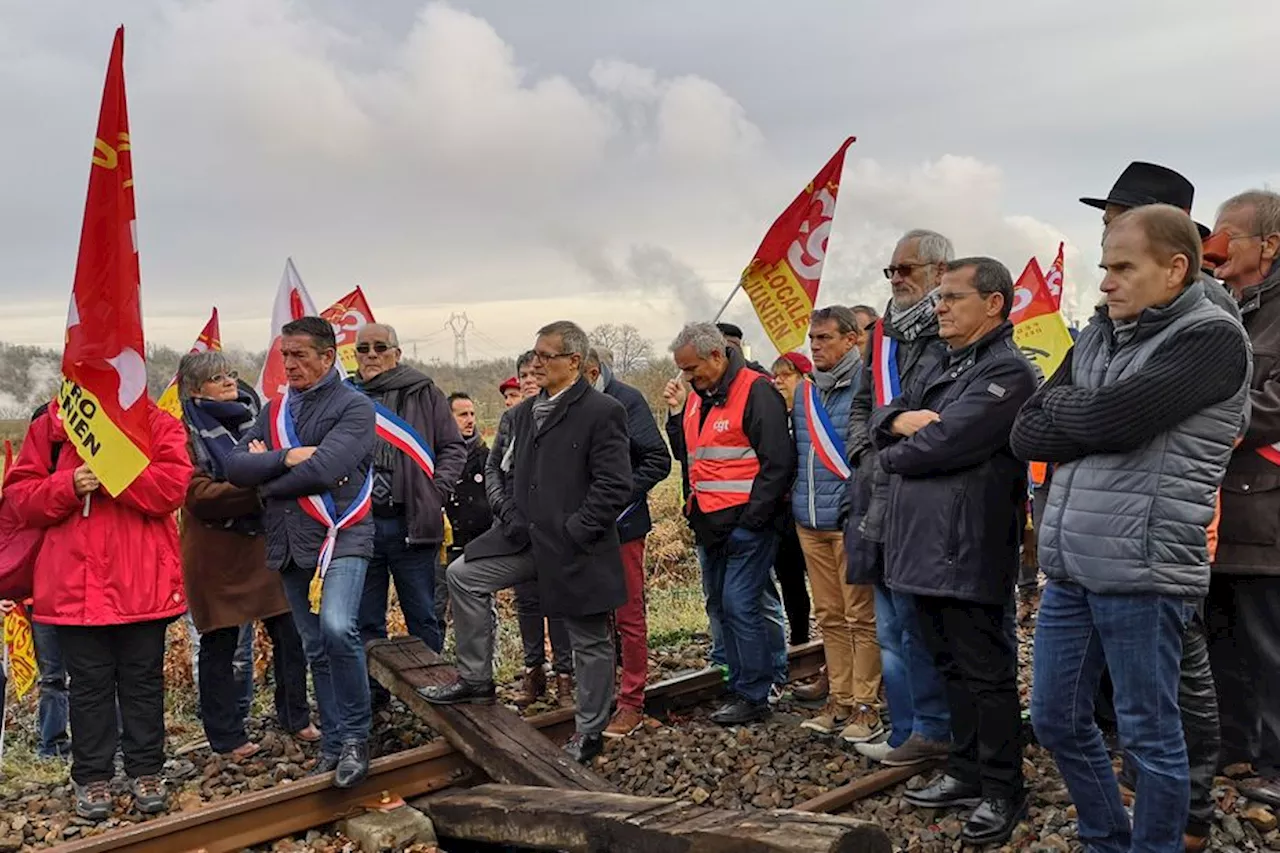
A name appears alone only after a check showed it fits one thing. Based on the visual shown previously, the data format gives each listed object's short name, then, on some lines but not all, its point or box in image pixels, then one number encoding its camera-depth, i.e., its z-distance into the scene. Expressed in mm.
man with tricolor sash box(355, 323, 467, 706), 6922
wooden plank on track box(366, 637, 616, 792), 5504
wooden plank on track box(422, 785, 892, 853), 3672
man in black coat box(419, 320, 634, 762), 5988
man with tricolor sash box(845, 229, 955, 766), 5309
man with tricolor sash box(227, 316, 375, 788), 5684
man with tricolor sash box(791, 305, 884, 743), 6312
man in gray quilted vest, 3574
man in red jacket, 5508
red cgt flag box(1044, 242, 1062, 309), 11947
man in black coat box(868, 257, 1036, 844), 4605
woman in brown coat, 6297
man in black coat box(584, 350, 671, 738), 6672
